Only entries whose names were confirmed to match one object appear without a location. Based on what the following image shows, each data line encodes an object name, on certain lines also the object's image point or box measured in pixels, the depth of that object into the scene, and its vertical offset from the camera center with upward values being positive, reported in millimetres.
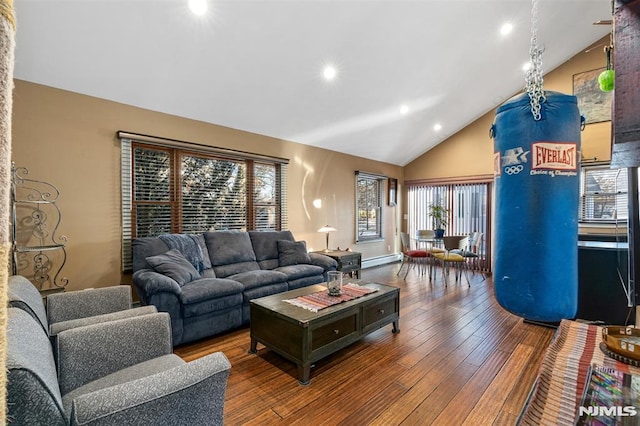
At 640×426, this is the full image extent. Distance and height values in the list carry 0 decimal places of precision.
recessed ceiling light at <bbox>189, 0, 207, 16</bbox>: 2551 +1829
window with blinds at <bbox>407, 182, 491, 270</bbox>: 6141 +99
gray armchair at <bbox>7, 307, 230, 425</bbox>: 895 -668
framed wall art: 4926 +1938
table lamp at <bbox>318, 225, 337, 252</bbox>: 5023 -283
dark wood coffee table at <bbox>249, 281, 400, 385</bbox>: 2178 -930
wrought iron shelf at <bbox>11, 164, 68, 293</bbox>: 2734 -174
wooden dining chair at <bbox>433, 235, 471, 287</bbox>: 4930 -666
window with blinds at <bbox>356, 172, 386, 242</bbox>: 6406 +141
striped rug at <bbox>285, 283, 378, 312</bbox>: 2468 -771
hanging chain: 1292 +577
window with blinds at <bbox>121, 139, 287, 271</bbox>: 3383 +294
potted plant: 6595 -96
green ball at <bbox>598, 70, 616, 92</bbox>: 1446 +644
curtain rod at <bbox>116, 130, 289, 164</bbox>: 3289 +874
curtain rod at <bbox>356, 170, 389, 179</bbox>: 6246 +837
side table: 4625 -761
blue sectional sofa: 2680 -689
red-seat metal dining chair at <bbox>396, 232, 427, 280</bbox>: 5438 -784
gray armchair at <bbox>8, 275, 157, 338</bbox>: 1628 -628
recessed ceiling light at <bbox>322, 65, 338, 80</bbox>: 3738 +1827
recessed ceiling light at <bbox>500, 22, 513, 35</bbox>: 4019 +2538
